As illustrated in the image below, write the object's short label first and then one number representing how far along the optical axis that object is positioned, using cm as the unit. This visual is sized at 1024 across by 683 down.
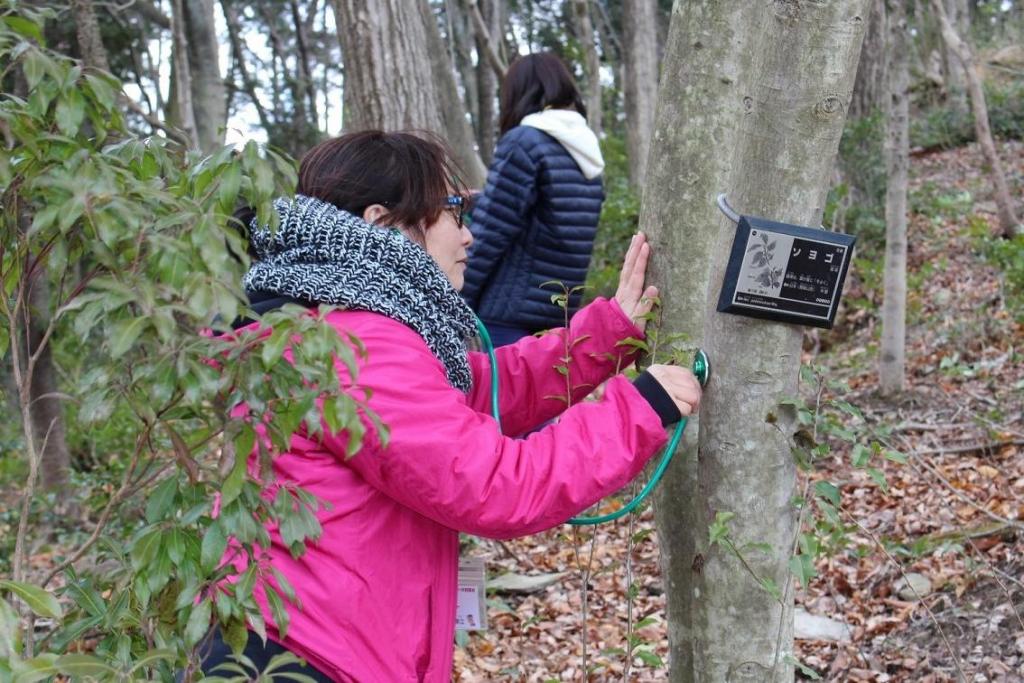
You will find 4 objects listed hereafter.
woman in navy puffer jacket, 427
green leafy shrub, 136
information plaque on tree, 199
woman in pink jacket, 187
